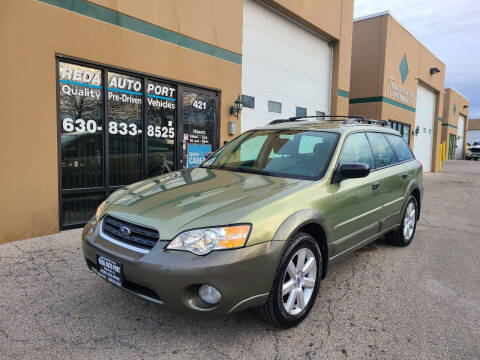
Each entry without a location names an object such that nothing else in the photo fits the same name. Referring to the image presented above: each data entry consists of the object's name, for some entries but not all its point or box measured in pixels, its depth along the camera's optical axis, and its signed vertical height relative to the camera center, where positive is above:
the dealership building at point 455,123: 32.19 +3.37
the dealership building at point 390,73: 14.88 +3.77
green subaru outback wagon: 2.21 -0.55
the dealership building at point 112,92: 4.64 +0.95
